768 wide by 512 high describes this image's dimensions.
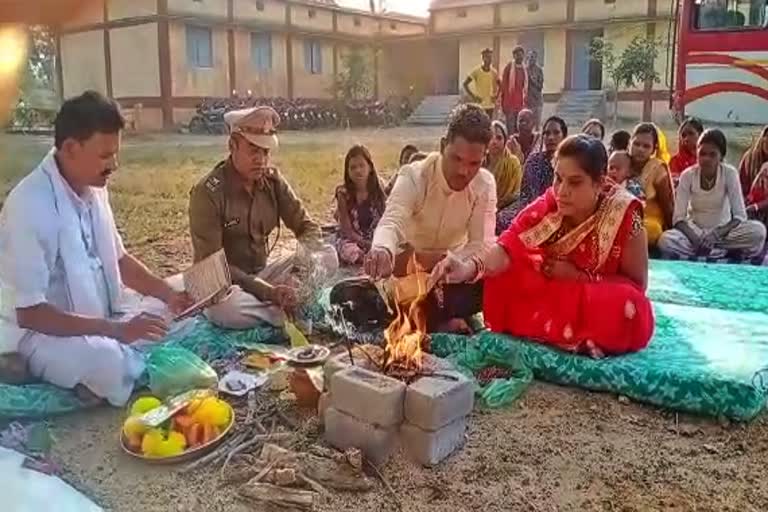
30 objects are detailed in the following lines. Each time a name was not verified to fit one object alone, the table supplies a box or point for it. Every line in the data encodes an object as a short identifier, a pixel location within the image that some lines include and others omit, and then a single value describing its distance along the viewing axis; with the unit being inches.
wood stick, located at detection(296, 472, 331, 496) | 92.1
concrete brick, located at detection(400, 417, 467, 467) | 98.3
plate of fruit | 99.7
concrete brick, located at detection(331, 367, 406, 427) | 97.3
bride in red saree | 124.6
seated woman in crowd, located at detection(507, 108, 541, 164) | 274.8
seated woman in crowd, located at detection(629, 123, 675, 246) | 225.6
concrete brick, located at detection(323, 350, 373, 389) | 105.3
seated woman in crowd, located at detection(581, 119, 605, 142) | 233.1
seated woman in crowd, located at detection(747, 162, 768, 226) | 233.3
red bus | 318.0
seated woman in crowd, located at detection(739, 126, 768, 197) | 245.4
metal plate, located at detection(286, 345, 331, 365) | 130.1
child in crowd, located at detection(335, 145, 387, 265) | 217.8
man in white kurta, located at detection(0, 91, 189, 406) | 106.5
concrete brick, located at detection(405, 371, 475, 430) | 96.0
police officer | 140.6
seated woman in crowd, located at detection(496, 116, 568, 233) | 226.8
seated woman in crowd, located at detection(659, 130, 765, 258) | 217.5
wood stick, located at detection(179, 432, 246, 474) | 98.1
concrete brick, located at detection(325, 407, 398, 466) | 98.7
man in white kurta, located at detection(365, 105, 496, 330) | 134.3
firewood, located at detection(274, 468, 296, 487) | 92.5
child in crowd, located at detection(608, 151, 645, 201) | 212.0
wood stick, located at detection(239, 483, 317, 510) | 88.8
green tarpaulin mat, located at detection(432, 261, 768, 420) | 115.6
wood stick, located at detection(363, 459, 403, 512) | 90.8
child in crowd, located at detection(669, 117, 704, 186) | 256.7
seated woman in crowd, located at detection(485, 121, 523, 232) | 249.0
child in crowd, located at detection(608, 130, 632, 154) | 246.4
